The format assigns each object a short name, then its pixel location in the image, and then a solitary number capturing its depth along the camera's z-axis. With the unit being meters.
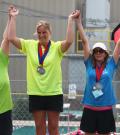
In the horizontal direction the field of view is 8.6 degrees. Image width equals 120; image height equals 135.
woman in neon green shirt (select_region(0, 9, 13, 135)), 7.78
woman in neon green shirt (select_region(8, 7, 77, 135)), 8.46
